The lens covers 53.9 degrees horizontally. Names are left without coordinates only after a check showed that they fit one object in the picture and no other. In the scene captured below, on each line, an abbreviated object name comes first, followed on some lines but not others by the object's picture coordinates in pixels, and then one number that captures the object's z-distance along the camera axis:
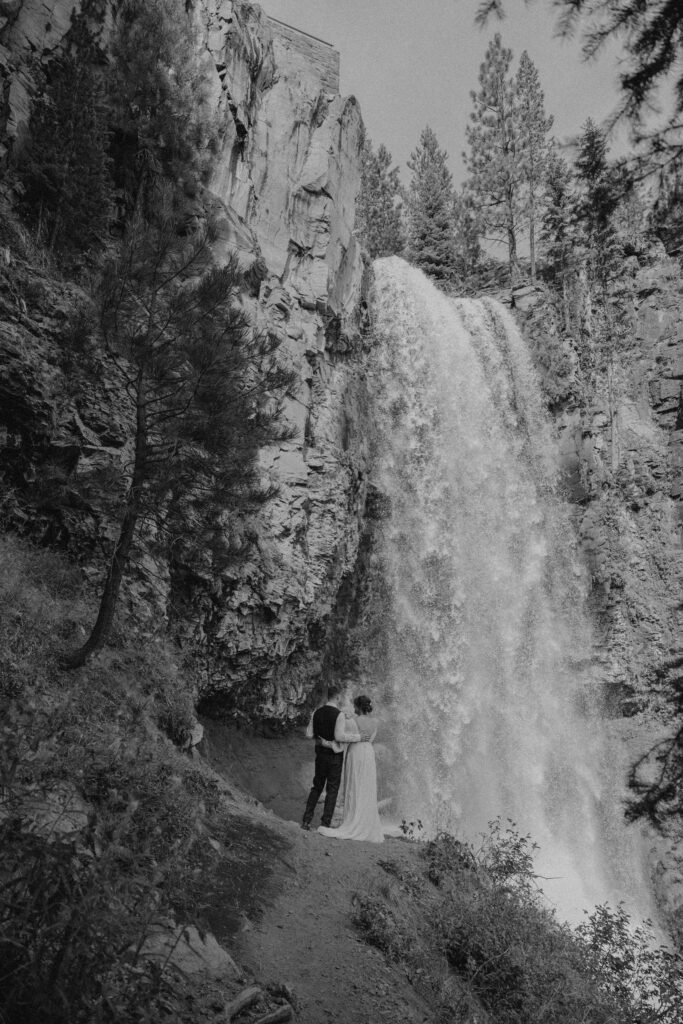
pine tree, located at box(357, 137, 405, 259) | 35.31
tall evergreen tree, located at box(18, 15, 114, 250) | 12.48
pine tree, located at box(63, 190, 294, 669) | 7.50
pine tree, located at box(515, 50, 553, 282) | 34.28
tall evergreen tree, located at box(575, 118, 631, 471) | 27.72
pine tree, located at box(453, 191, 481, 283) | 35.31
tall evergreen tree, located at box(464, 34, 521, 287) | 34.66
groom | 8.66
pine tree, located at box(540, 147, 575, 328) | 29.90
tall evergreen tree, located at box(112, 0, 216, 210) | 14.64
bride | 8.62
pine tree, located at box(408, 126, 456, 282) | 34.62
